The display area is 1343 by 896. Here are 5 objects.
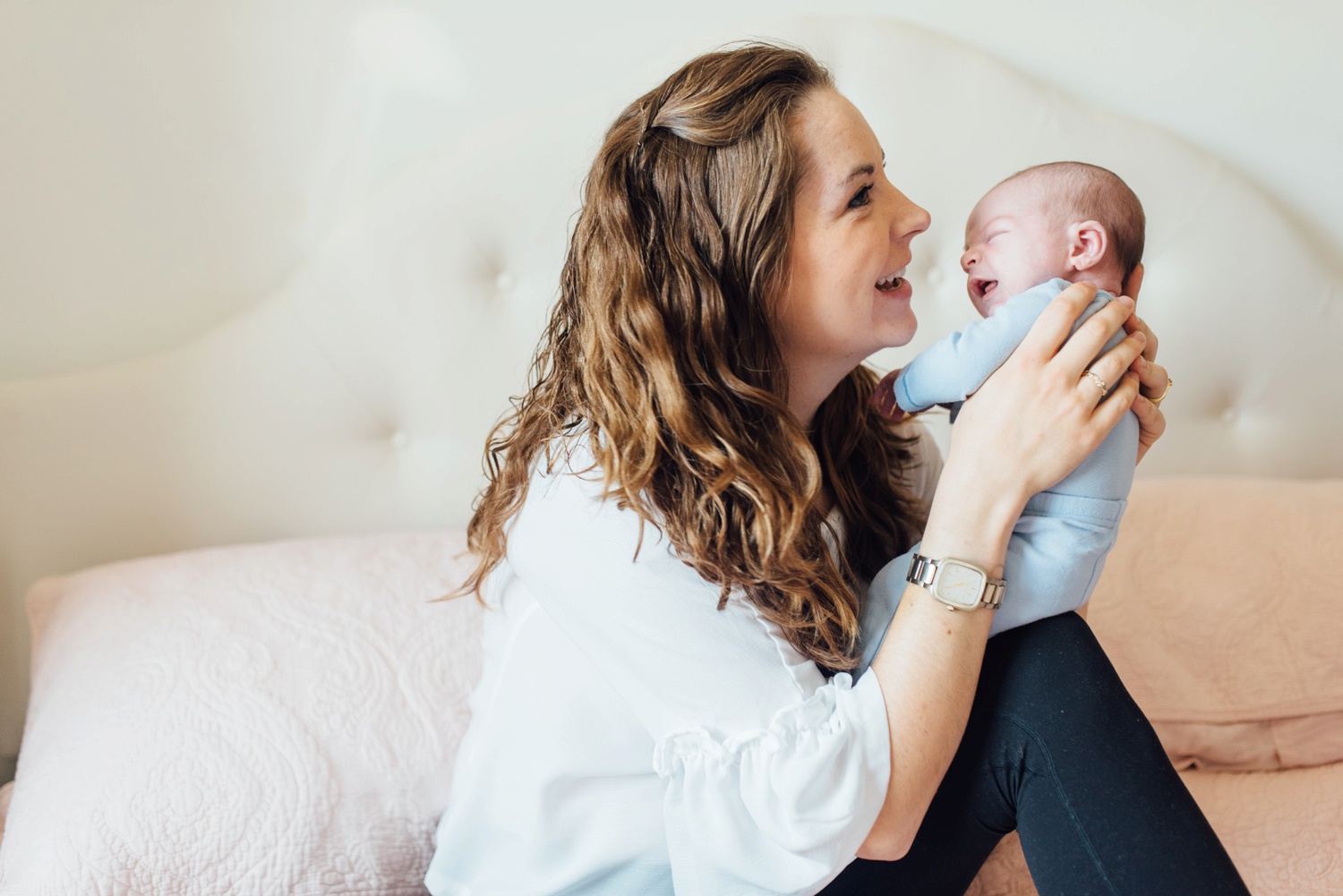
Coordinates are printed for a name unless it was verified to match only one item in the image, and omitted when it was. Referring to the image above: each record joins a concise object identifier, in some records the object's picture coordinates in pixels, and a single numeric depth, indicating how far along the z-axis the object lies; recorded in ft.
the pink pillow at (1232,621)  3.92
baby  3.03
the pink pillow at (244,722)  3.33
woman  2.71
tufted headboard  4.80
